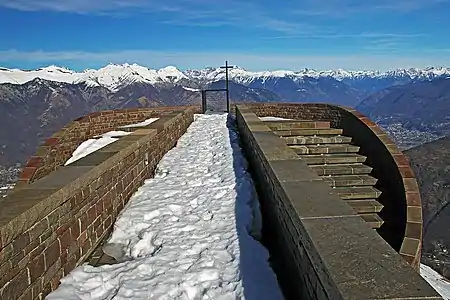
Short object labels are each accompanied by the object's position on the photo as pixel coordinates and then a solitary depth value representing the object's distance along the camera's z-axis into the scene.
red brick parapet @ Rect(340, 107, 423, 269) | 7.84
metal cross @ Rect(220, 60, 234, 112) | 24.91
